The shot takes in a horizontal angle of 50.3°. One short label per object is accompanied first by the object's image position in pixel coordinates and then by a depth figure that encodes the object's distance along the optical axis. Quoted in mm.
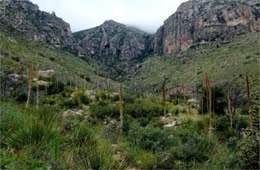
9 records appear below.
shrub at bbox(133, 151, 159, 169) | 6230
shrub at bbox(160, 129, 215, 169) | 7972
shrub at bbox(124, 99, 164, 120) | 25641
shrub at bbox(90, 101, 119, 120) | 23531
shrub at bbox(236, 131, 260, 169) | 6602
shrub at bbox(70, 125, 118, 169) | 4115
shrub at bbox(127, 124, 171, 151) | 9148
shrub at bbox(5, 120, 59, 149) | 4207
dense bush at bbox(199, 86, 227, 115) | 29347
